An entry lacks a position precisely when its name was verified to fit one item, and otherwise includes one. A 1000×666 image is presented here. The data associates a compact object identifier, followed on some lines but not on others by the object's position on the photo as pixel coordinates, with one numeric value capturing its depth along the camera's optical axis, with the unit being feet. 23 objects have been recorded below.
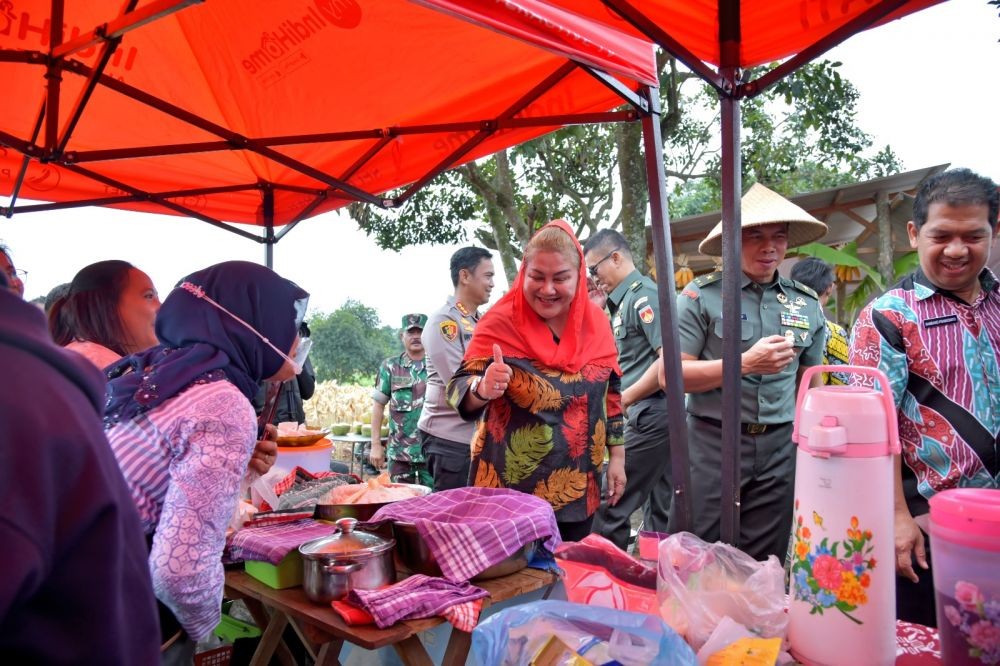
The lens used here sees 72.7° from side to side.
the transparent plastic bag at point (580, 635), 3.90
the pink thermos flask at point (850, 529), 4.15
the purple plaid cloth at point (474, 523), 5.69
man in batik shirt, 5.89
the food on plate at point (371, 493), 7.21
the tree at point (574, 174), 27.35
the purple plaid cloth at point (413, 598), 4.94
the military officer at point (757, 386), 9.93
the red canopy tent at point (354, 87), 7.72
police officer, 13.14
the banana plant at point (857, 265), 31.19
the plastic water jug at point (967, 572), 3.84
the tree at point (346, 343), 52.95
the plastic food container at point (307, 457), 10.81
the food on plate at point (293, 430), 11.48
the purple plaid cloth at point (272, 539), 5.73
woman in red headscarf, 8.25
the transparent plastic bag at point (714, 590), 4.71
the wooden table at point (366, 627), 4.85
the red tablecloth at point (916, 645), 4.54
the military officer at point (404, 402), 17.30
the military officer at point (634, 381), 12.71
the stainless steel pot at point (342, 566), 5.27
